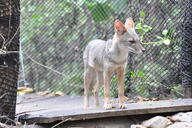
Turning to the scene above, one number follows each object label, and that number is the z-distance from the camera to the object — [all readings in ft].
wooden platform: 27.86
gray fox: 29.19
